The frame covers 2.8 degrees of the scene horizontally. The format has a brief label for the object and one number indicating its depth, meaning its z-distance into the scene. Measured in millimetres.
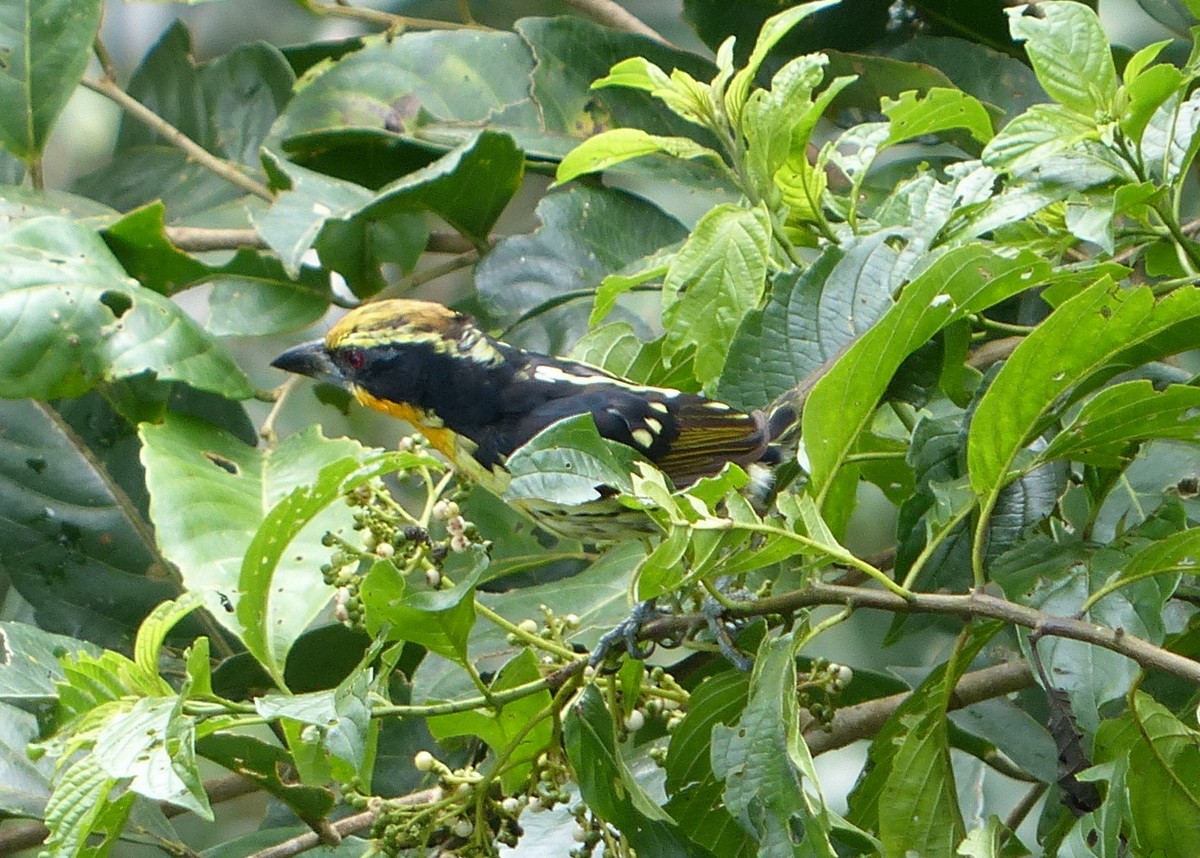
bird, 7099
